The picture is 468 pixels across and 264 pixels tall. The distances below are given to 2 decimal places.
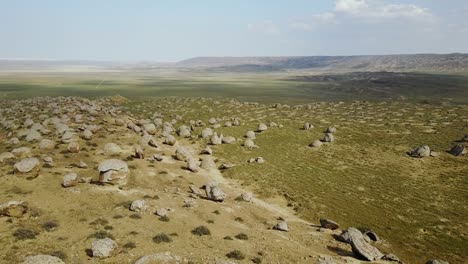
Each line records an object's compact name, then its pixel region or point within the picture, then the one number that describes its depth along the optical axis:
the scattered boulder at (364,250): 35.12
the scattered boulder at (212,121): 103.25
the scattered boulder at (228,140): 82.16
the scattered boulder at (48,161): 52.44
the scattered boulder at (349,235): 37.86
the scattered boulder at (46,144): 60.94
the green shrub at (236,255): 31.73
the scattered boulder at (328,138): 82.06
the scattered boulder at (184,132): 88.51
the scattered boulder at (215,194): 48.44
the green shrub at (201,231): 36.25
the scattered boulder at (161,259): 28.60
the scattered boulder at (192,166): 61.31
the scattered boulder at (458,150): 68.06
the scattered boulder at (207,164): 65.26
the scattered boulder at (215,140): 81.07
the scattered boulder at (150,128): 79.41
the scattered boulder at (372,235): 40.97
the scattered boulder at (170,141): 73.19
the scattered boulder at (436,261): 34.49
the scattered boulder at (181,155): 65.25
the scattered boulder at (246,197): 50.94
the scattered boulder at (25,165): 47.03
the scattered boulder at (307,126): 94.78
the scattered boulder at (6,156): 53.05
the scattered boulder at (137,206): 40.16
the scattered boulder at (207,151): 73.94
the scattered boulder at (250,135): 85.50
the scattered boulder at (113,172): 47.28
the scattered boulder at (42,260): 27.11
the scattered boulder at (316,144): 79.06
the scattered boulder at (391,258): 35.66
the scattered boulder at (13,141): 66.44
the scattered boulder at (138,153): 60.78
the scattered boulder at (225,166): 66.00
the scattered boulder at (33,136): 66.69
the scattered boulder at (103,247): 30.14
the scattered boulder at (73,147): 60.00
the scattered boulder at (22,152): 56.09
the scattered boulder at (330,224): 42.81
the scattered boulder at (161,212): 39.69
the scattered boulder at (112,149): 62.29
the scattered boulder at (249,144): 79.31
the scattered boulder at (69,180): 45.22
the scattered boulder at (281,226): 41.06
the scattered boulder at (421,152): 68.44
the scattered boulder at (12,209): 36.12
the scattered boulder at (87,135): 67.44
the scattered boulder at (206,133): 86.19
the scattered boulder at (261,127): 92.94
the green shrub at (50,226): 34.51
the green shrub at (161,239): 33.38
